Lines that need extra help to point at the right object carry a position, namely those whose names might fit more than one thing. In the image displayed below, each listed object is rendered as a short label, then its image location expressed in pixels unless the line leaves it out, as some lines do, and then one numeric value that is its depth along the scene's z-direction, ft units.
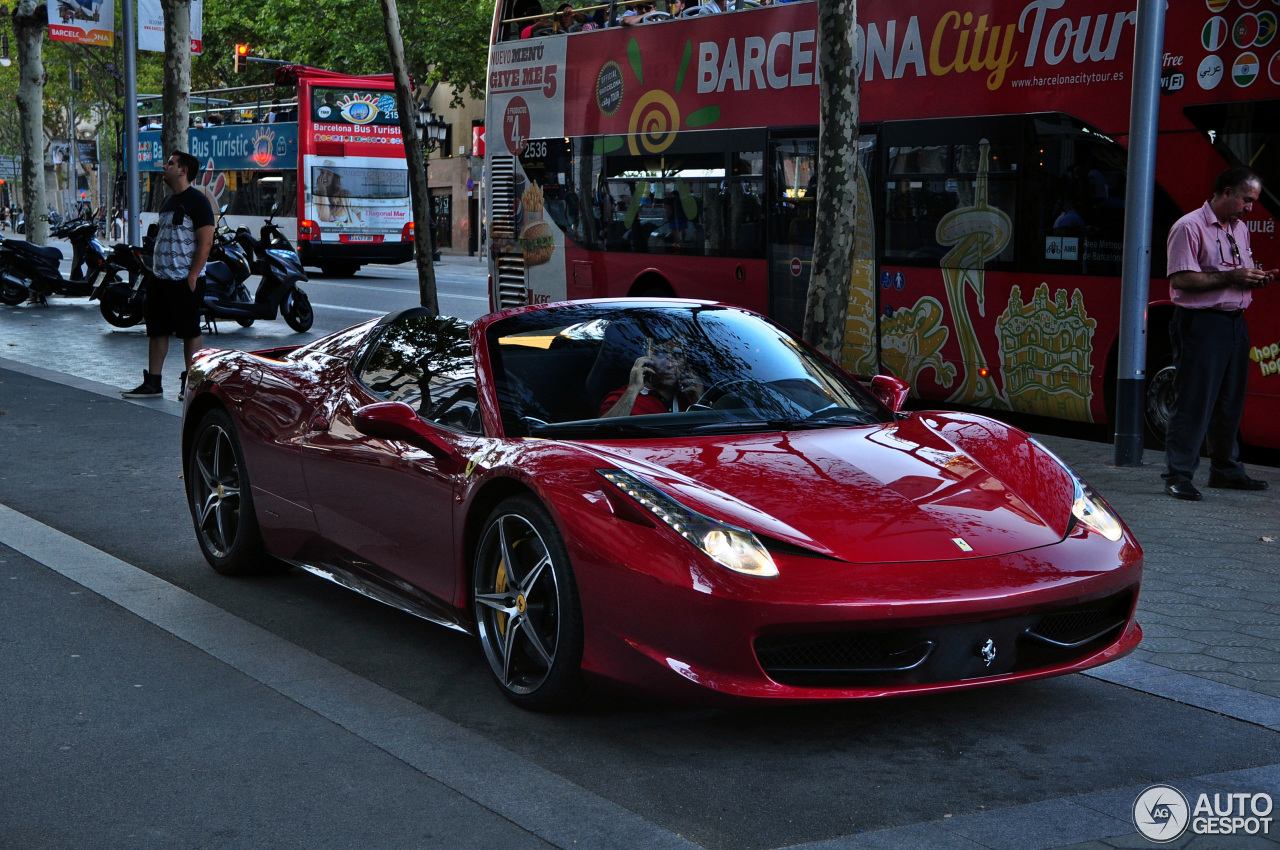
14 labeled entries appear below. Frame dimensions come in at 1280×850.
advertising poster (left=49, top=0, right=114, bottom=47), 70.44
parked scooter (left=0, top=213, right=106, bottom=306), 73.77
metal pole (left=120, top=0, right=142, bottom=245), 68.33
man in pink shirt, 25.21
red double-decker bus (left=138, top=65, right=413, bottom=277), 105.09
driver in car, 15.92
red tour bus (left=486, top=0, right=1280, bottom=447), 29.58
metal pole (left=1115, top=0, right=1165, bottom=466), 28.25
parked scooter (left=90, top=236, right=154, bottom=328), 61.05
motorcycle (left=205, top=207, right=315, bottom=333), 59.93
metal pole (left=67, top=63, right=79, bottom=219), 241.14
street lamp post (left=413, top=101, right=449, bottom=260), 134.51
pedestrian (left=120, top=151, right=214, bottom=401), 36.65
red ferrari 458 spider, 12.61
